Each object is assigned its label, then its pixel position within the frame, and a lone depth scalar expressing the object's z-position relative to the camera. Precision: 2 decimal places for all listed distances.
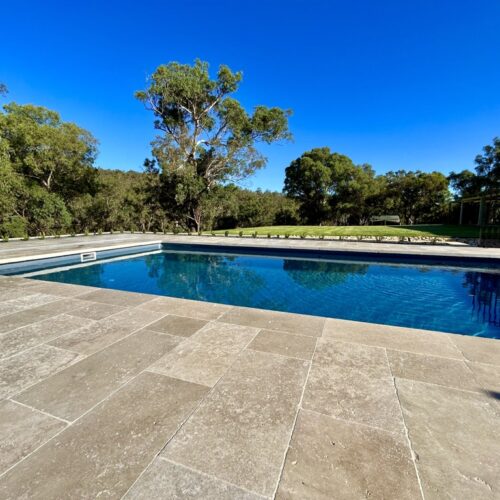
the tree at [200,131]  15.11
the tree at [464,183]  20.03
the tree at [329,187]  23.56
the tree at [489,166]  17.03
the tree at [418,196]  22.81
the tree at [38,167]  12.66
